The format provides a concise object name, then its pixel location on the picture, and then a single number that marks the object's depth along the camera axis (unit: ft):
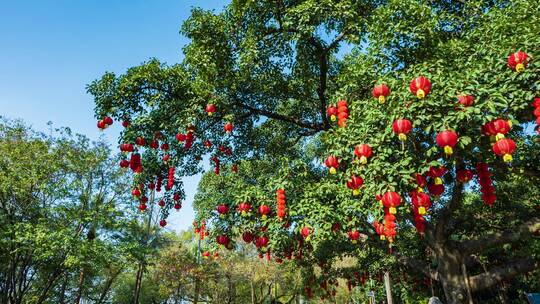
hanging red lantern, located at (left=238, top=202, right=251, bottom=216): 25.19
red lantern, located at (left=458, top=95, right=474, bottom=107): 17.11
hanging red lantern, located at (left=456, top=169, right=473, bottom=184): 22.38
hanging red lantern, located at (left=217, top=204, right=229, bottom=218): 26.94
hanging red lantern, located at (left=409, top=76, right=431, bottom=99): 17.07
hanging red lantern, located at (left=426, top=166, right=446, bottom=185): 18.63
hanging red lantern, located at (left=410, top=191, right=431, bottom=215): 18.49
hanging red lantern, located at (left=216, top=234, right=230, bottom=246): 27.69
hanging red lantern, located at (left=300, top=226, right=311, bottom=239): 23.34
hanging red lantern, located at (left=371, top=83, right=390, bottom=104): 19.06
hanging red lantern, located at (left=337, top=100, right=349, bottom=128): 22.05
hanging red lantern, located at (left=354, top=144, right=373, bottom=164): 18.85
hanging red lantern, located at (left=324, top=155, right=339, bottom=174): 21.06
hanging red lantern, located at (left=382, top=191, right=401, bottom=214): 18.11
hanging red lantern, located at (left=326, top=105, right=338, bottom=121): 23.08
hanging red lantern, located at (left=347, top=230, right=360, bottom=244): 25.57
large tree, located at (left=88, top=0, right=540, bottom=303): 18.66
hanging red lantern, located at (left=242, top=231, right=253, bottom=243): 26.89
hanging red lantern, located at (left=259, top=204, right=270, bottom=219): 24.82
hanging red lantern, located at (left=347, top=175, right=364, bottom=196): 20.42
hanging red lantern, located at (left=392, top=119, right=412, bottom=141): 17.19
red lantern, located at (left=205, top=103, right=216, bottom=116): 26.32
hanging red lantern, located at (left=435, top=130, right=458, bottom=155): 16.16
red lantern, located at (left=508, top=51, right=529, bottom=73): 17.03
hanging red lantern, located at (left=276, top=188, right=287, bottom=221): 23.36
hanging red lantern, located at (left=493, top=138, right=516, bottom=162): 16.11
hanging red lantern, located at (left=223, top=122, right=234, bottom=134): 26.71
